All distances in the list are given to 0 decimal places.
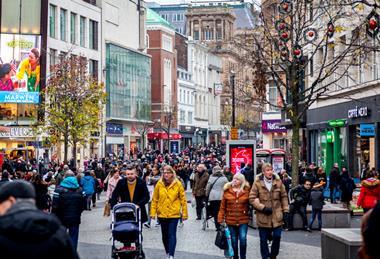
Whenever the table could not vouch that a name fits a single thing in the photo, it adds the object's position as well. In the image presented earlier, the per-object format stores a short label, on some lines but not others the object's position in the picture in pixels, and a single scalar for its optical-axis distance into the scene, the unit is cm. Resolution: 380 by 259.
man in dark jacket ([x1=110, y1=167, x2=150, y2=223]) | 1510
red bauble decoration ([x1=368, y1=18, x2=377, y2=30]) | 1872
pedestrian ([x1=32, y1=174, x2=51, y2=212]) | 1839
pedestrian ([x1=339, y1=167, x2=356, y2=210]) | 2755
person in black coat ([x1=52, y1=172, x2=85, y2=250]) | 1532
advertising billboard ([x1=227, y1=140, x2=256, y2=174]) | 3053
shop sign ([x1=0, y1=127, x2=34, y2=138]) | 5557
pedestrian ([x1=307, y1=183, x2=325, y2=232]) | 2131
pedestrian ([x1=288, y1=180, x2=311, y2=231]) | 2188
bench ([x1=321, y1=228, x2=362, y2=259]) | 1094
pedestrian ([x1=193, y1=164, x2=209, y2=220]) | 2411
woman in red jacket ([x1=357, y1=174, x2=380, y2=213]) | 1952
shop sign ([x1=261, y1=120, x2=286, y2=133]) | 6922
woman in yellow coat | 1468
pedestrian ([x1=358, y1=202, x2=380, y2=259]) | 583
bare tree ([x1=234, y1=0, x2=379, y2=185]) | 2497
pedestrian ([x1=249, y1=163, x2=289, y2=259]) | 1377
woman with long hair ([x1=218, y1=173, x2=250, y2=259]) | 1416
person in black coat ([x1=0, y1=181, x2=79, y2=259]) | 516
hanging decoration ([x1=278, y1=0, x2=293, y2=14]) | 2595
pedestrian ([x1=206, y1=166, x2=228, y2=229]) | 1927
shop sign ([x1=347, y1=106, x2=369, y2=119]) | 3769
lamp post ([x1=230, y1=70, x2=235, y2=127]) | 4857
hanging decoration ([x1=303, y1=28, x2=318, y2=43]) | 2701
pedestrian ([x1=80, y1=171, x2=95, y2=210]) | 2941
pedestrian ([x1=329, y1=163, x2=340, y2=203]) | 3222
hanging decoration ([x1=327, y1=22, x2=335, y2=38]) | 2275
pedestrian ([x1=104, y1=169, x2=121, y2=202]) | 2233
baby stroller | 1402
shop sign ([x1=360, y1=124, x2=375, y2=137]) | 3666
